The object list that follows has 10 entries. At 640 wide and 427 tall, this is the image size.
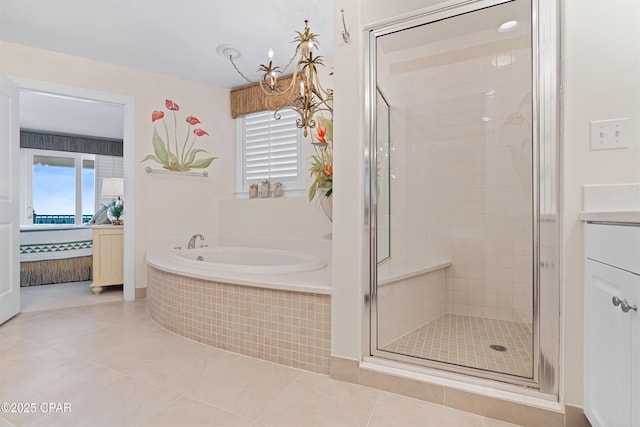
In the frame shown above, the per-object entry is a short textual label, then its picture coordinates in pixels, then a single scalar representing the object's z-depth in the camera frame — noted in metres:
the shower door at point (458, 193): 1.48
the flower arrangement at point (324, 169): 2.34
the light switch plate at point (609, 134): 1.15
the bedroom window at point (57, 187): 5.94
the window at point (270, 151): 3.47
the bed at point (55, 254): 3.87
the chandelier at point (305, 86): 1.90
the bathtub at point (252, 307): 1.71
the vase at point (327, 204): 2.67
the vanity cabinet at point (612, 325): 0.89
